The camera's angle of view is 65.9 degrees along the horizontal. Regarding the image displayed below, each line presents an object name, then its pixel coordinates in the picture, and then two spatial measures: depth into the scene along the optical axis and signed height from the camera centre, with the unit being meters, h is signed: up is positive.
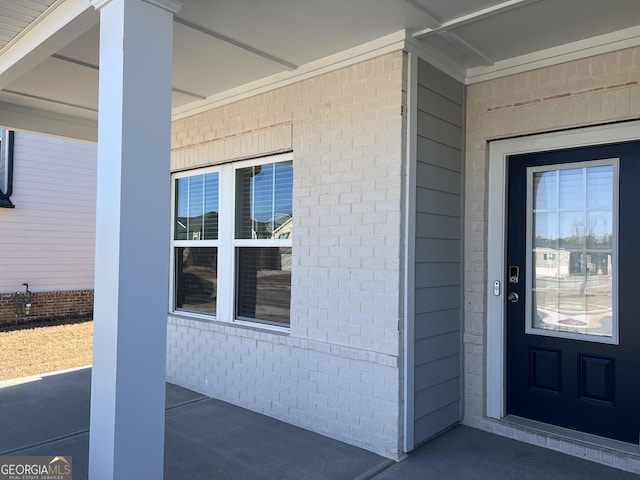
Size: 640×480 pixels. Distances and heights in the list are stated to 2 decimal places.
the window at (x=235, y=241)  4.48 +0.04
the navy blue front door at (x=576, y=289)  3.42 -0.29
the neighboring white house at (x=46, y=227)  9.50 +0.31
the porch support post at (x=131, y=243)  2.23 +0.00
